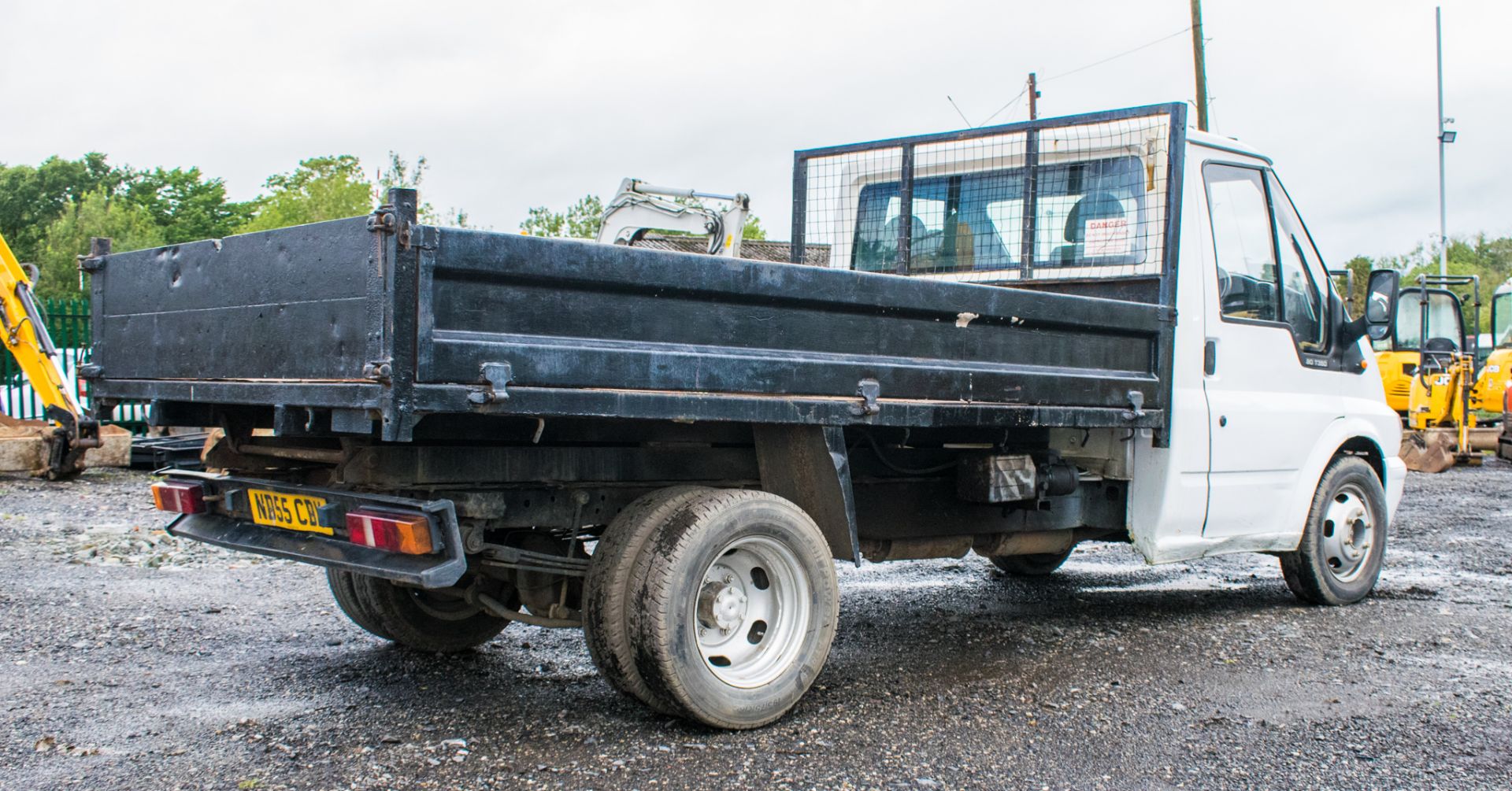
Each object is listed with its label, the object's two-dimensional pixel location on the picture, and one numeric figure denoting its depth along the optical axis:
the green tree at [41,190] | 56.06
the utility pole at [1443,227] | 28.05
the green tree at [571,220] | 35.94
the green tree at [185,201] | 55.19
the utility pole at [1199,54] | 21.33
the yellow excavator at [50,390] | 11.08
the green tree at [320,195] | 37.34
